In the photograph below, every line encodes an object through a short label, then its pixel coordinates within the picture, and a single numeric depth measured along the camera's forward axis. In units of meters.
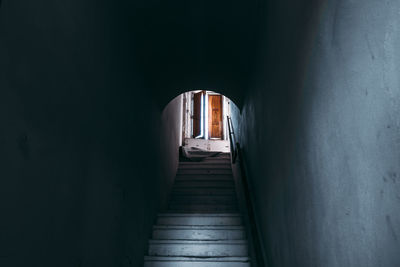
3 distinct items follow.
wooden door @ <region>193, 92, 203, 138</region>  10.49
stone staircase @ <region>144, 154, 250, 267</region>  3.54
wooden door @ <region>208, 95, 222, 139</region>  10.68
